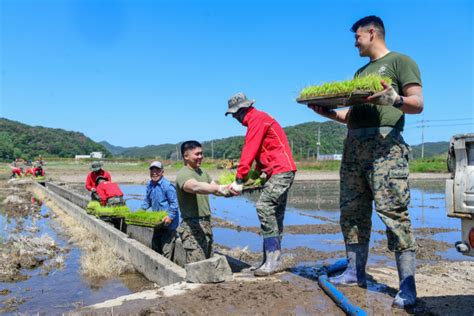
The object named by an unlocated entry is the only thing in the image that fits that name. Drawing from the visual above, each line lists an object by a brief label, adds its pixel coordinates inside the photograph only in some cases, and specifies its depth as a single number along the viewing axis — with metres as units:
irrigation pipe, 3.56
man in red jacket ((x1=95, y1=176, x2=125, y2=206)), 11.09
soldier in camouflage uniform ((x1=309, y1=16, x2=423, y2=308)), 3.80
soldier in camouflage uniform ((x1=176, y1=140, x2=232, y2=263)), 5.55
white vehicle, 3.09
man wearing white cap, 7.58
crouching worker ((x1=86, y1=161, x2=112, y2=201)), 12.23
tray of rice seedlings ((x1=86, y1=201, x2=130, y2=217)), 10.87
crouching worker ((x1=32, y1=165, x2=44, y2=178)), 31.85
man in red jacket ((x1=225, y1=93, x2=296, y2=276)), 4.76
